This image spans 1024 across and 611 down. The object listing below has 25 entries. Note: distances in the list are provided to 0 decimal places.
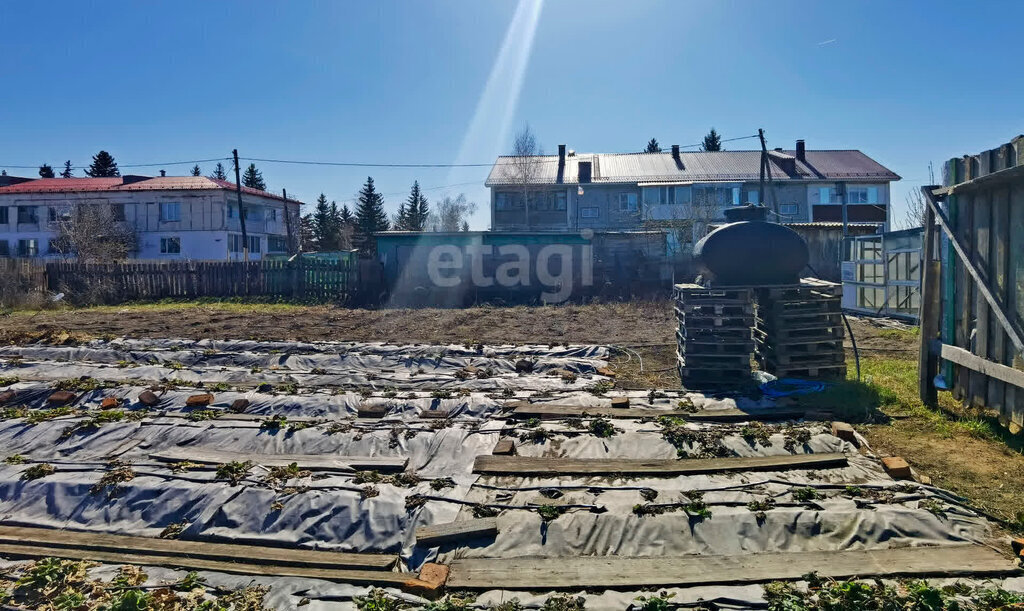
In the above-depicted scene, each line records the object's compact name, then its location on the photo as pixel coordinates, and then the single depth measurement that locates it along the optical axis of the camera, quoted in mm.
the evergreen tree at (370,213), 51469
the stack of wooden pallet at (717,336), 7453
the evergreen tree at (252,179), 64375
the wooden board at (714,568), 3275
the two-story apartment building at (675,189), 34781
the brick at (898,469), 4492
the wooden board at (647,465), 4773
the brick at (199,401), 6809
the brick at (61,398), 7004
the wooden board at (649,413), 6211
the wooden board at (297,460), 4962
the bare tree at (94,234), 26359
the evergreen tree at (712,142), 59906
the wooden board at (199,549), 3619
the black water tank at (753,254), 7652
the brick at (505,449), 5203
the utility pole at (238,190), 32719
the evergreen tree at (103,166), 60022
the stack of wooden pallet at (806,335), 7559
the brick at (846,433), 5280
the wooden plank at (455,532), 3754
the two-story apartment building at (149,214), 36906
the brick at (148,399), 6910
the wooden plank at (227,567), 3377
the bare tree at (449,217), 60250
